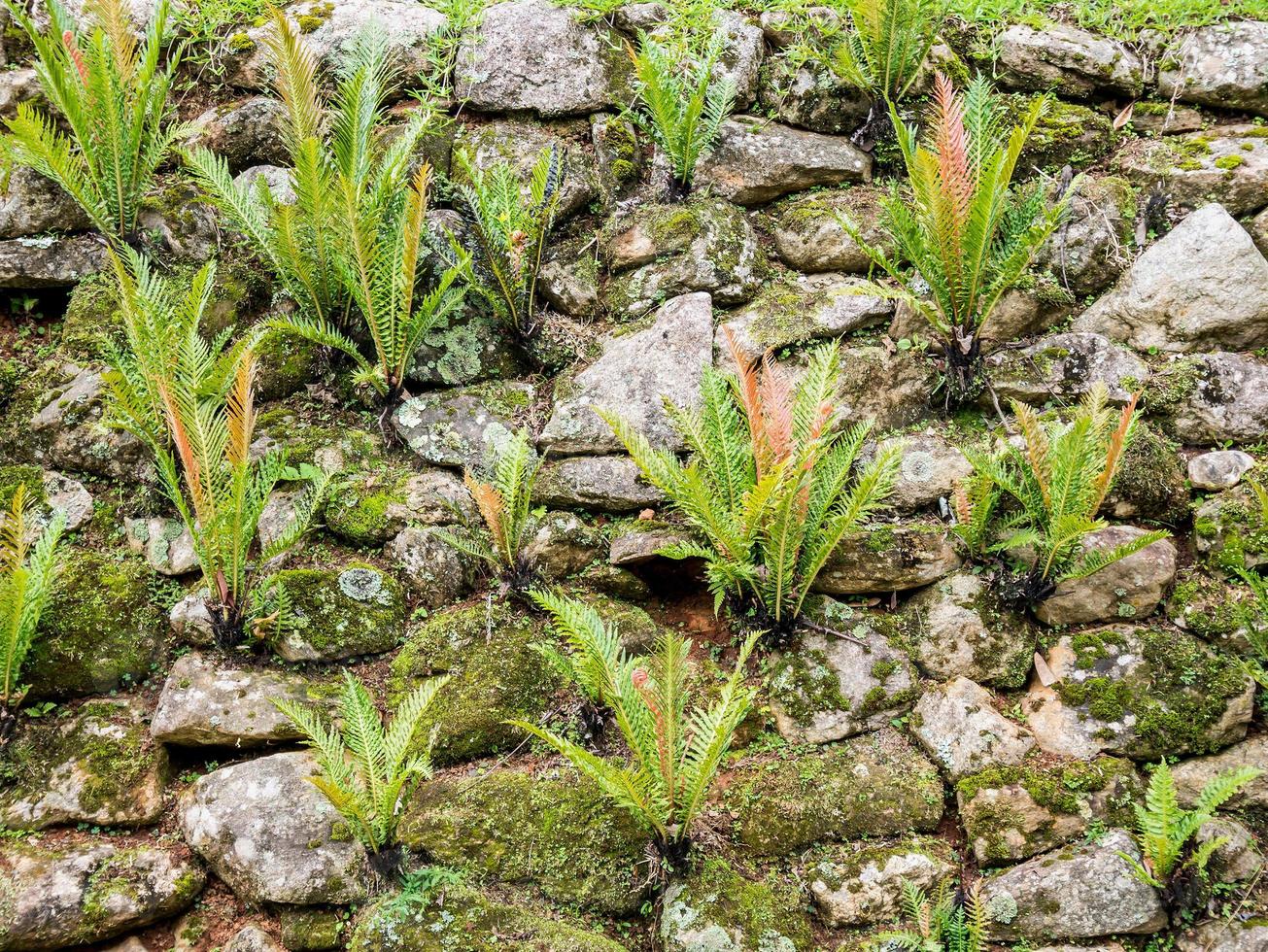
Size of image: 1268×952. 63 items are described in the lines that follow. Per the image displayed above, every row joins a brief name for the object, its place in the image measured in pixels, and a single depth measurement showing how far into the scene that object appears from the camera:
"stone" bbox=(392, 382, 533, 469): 4.31
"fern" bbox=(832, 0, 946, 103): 4.67
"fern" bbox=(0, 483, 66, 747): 3.23
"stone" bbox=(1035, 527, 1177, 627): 3.78
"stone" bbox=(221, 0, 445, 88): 5.21
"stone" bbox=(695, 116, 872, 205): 4.98
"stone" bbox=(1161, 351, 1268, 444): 4.11
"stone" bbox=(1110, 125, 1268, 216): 4.57
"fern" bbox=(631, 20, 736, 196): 4.55
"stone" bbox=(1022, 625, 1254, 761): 3.46
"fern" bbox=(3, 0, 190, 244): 4.14
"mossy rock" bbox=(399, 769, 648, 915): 3.28
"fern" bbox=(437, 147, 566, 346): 4.38
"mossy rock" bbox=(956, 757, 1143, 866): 3.28
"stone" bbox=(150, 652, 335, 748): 3.50
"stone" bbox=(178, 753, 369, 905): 3.23
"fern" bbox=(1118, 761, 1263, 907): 2.98
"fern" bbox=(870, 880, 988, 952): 3.04
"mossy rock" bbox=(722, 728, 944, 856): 3.36
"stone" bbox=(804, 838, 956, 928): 3.19
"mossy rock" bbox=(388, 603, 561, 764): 3.62
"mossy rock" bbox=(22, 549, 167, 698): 3.61
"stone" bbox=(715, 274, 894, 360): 4.45
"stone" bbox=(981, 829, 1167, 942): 3.06
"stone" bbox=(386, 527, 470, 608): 3.97
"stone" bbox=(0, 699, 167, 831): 3.35
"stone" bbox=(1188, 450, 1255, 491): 3.96
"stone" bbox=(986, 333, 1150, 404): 4.24
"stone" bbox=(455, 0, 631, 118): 5.13
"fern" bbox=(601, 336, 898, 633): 3.49
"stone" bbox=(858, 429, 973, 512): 4.07
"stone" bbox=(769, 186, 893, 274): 4.76
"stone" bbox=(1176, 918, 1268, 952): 2.95
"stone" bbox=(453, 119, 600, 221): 4.92
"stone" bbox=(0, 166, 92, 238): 4.60
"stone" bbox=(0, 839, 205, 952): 3.07
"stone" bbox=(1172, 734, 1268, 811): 3.32
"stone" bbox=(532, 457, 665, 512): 4.18
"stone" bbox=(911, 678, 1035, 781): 3.48
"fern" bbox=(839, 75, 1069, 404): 3.85
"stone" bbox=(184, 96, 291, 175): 5.04
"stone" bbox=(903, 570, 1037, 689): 3.71
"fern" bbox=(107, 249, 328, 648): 3.49
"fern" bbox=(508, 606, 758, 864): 3.01
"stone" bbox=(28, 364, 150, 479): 4.20
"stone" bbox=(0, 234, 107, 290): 4.57
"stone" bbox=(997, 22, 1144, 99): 5.04
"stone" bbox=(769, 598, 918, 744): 3.62
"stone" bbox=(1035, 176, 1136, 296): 4.55
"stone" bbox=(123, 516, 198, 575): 3.95
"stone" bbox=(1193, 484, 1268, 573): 3.71
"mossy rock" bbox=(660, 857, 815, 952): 3.09
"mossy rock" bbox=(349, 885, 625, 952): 3.06
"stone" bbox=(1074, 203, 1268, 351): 4.27
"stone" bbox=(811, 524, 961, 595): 3.85
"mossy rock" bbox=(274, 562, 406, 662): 3.77
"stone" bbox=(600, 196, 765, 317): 4.67
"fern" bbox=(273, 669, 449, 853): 3.02
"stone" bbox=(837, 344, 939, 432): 4.29
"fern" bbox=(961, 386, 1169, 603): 3.44
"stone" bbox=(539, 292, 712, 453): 4.29
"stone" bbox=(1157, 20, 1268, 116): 4.89
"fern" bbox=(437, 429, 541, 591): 3.70
